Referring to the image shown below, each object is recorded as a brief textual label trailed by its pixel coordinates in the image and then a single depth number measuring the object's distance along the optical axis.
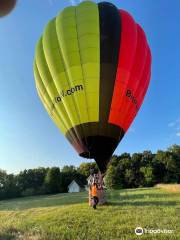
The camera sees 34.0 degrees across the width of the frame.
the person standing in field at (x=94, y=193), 12.95
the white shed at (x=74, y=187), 71.89
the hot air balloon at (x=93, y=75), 12.12
